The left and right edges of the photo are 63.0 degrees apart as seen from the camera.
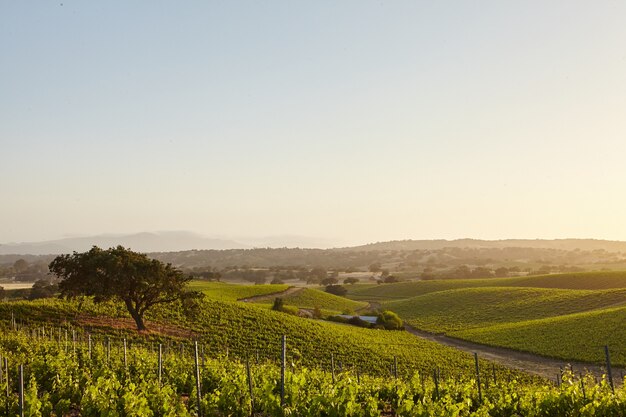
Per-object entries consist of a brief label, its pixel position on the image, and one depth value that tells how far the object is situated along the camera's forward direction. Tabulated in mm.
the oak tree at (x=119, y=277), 45625
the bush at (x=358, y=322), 74081
